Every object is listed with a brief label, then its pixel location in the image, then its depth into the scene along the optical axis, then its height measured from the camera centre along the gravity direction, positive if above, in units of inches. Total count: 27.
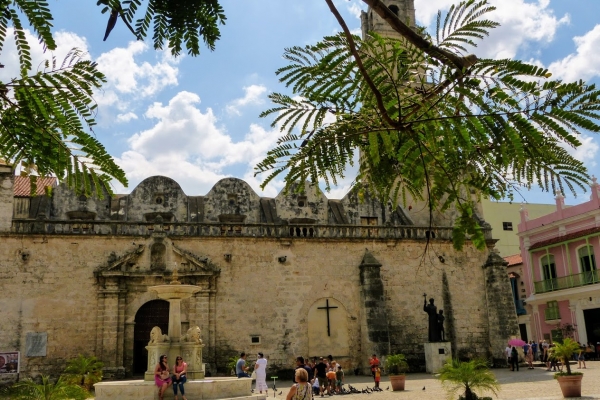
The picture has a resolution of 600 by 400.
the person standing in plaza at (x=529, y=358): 863.3 -41.0
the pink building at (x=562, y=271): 1085.8 +110.3
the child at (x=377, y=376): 638.2 -42.6
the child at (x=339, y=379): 631.2 -43.9
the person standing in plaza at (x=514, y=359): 820.0 -38.8
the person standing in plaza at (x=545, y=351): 879.1 -33.3
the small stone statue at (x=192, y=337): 543.5 +6.5
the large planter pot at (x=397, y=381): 620.7 -47.5
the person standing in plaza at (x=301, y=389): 275.4 -22.6
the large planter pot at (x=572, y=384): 486.0 -45.1
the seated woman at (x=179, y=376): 477.7 -25.0
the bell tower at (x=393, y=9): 1098.7 +630.8
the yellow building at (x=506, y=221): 1576.0 +286.4
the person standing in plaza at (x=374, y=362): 677.9 -29.3
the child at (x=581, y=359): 826.2 -46.0
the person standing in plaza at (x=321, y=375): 626.5 -37.8
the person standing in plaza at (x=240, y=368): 621.9 -26.8
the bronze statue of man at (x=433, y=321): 805.9 +16.6
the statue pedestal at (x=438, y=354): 801.6 -26.9
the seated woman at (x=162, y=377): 478.3 -25.2
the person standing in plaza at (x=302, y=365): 566.2 -24.4
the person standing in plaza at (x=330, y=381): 624.4 -45.4
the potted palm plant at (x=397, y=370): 621.6 -36.5
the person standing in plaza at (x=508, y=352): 836.6 -30.7
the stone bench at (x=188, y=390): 483.5 -36.4
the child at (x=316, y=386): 599.5 -47.4
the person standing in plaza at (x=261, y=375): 585.6 -33.1
